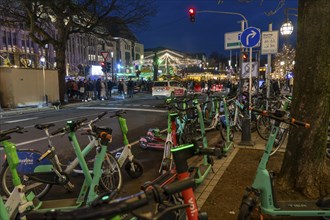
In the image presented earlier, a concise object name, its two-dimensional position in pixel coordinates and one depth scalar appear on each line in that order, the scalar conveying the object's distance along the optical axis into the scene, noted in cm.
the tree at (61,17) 2189
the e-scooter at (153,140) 791
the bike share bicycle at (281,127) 720
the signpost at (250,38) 841
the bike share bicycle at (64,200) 341
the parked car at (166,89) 2819
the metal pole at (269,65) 1105
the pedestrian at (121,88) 3272
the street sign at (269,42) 1005
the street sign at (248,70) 952
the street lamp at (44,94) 2114
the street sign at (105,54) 2384
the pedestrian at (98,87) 2709
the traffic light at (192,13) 2017
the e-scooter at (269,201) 340
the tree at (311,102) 404
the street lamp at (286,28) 1781
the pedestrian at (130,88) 3203
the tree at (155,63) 4098
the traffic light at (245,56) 1139
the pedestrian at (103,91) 2735
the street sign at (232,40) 1101
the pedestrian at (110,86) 3107
